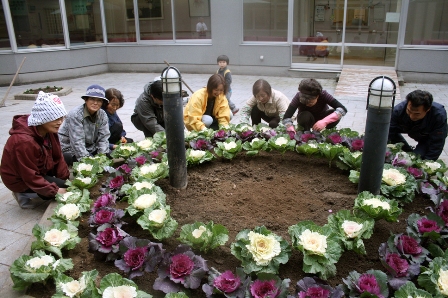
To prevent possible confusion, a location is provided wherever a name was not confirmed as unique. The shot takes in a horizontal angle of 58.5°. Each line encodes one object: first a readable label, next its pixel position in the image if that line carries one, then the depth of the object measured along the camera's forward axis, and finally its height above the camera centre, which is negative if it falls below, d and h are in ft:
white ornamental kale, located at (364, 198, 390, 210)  8.07 -3.64
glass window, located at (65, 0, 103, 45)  41.60 +0.19
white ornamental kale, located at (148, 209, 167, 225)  8.00 -3.74
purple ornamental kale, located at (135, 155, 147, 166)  11.37 -3.78
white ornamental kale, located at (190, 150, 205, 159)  11.57 -3.70
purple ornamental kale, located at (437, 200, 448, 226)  8.00 -3.76
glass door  36.11 -1.35
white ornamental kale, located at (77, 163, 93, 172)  11.10 -3.85
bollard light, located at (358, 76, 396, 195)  8.27 -2.30
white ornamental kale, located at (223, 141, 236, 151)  11.96 -3.61
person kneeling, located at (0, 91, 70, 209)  10.69 -3.38
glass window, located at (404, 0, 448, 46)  33.83 -0.60
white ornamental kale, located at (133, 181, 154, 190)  9.52 -3.73
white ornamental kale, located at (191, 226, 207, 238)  7.63 -3.87
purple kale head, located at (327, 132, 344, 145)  12.37 -3.59
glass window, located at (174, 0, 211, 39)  41.50 +0.16
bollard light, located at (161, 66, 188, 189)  9.83 -2.51
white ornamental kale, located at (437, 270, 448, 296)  6.15 -3.95
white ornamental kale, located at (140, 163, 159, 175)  10.55 -3.74
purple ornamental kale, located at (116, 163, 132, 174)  10.85 -3.83
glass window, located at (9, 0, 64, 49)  38.42 +0.10
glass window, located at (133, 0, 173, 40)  43.11 +0.34
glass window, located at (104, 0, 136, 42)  44.42 -0.07
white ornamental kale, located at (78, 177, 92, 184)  10.33 -3.90
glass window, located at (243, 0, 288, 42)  38.78 +0.01
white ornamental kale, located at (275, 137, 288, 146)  12.14 -3.57
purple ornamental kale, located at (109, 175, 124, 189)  10.05 -3.87
